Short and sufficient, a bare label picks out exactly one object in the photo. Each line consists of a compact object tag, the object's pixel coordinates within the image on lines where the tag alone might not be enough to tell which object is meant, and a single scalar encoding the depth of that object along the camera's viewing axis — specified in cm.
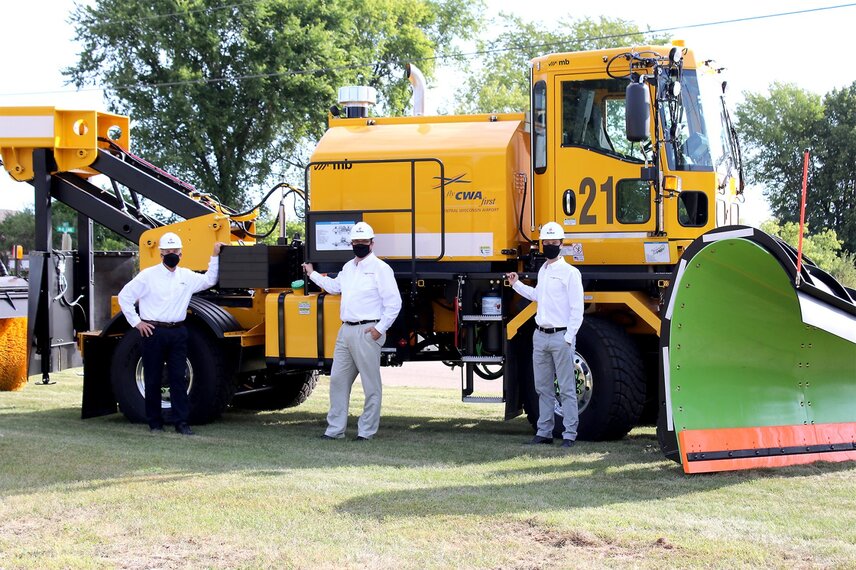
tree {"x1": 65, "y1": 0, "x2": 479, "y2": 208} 3475
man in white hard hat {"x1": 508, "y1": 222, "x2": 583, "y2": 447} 970
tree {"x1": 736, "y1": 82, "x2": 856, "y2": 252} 5262
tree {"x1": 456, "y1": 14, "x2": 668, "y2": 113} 4725
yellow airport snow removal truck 868
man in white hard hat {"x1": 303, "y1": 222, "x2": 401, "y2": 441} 1018
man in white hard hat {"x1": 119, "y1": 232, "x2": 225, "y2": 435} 1086
